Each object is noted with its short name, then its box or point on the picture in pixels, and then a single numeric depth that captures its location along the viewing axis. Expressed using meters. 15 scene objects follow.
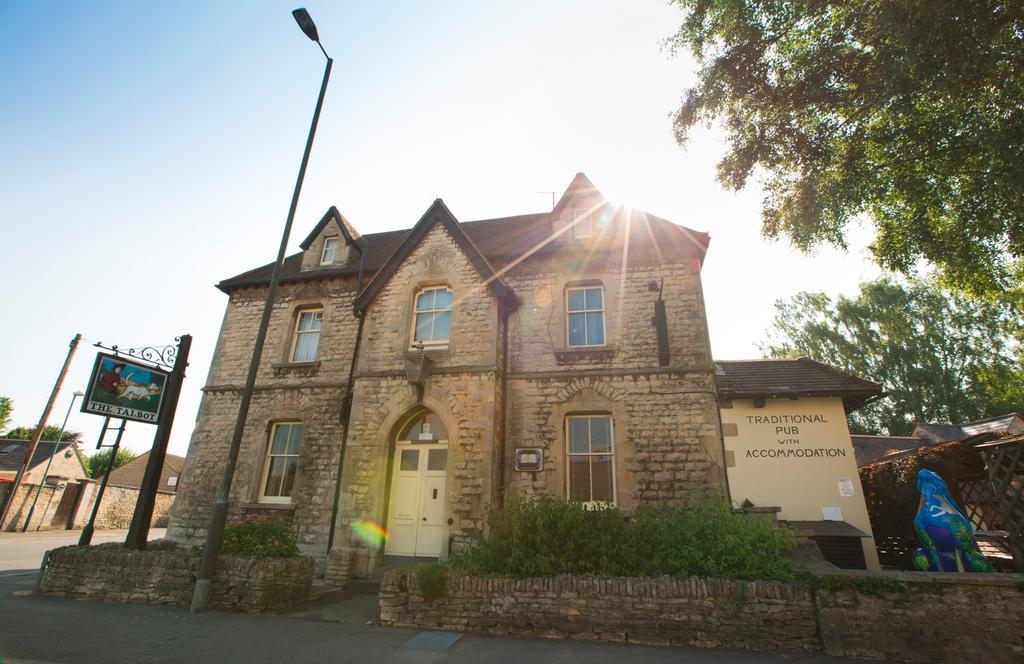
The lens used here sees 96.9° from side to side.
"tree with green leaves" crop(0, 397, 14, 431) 50.09
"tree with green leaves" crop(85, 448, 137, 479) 60.61
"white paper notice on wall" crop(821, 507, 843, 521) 12.56
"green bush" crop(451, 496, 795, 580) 6.55
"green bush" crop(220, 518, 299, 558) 8.20
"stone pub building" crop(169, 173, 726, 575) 10.36
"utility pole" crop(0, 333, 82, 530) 23.50
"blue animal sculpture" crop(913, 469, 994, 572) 7.14
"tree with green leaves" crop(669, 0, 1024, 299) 8.14
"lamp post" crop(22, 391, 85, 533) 27.27
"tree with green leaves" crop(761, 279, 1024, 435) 29.38
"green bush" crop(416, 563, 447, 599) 6.70
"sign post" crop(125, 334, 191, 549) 8.97
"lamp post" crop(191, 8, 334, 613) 7.49
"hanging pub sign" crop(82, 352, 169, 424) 9.02
